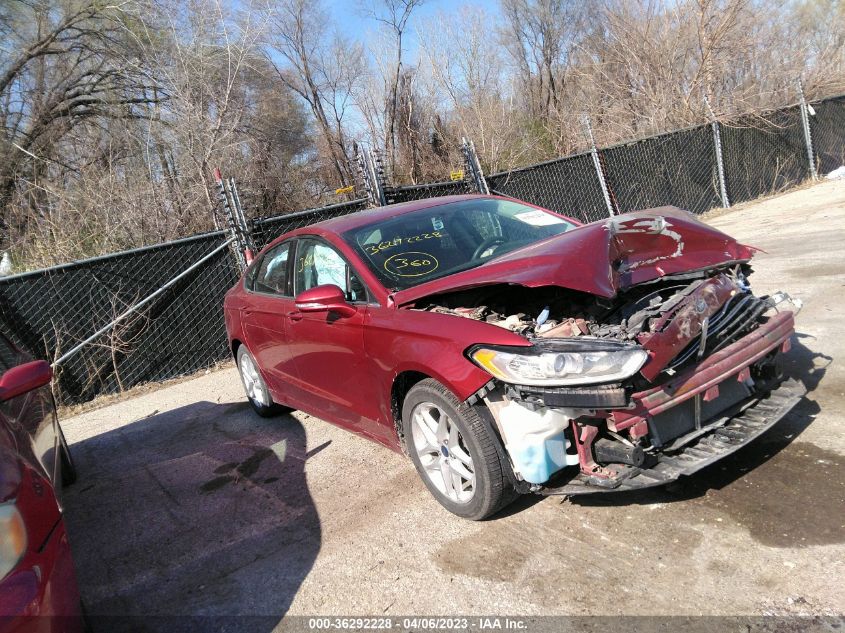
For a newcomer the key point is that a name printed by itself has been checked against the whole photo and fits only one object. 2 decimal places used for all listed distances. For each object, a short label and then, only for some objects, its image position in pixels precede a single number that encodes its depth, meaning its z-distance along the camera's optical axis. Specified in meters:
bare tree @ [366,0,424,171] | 17.80
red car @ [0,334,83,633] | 2.13
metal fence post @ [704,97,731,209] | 13.34
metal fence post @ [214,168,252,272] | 8.22
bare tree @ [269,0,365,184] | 20.81
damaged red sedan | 2.73
